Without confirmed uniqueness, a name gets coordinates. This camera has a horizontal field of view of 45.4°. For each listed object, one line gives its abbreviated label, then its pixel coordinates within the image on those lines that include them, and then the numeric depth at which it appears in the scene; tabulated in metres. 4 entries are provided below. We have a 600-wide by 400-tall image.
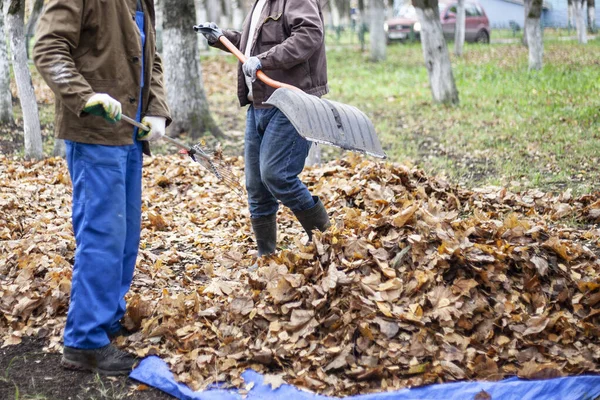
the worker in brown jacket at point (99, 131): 3.17
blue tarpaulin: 3.20
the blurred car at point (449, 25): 26.36
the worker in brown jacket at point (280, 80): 4.12
